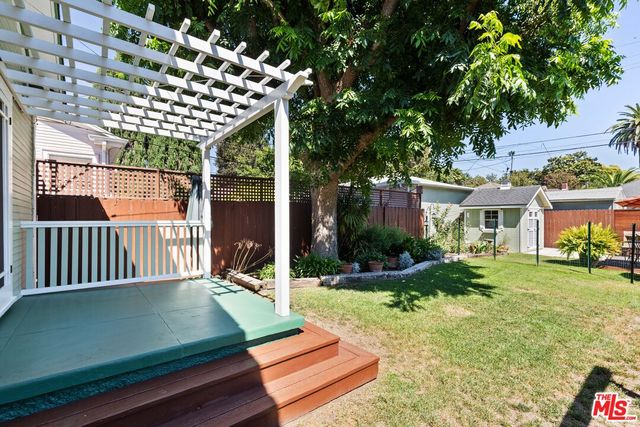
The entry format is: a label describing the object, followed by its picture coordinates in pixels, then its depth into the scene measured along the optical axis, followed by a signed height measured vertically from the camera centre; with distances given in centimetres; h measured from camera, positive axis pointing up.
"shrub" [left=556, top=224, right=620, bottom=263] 898 -85
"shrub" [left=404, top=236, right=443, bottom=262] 884 -104
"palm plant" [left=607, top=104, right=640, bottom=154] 2239 +605
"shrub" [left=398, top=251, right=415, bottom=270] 781 -122
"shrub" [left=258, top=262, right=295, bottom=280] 594 -116
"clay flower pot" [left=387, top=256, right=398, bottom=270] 787 -126
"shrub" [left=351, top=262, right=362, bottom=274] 684 -120
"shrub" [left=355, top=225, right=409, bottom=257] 779 -71
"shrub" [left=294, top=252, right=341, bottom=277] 631 -108
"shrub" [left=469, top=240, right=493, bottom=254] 1184 -133
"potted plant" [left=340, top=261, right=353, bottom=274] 672 -118
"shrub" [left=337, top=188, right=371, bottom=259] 759 -20
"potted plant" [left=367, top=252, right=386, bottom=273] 711 -111
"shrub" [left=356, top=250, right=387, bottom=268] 732 -105
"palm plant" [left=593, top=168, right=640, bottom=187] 2464 +286
